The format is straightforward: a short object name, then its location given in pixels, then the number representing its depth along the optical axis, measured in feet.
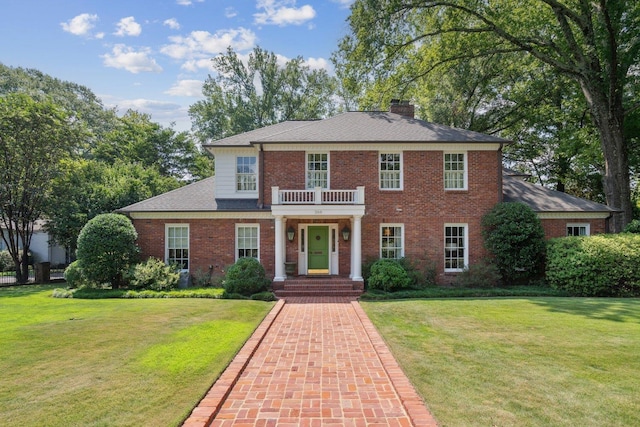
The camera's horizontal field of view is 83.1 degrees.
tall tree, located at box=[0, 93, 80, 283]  63.98
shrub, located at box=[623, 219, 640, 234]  52.65
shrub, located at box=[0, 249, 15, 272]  83.21
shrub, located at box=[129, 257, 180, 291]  48.83
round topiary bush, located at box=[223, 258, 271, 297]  45.24
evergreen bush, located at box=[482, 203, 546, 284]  50.37
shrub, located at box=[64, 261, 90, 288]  50.21
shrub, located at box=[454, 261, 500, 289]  50.47
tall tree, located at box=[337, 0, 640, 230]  59.93
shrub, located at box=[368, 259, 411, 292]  46.88
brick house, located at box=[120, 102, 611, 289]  53.83
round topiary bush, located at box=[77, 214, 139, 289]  48.24
